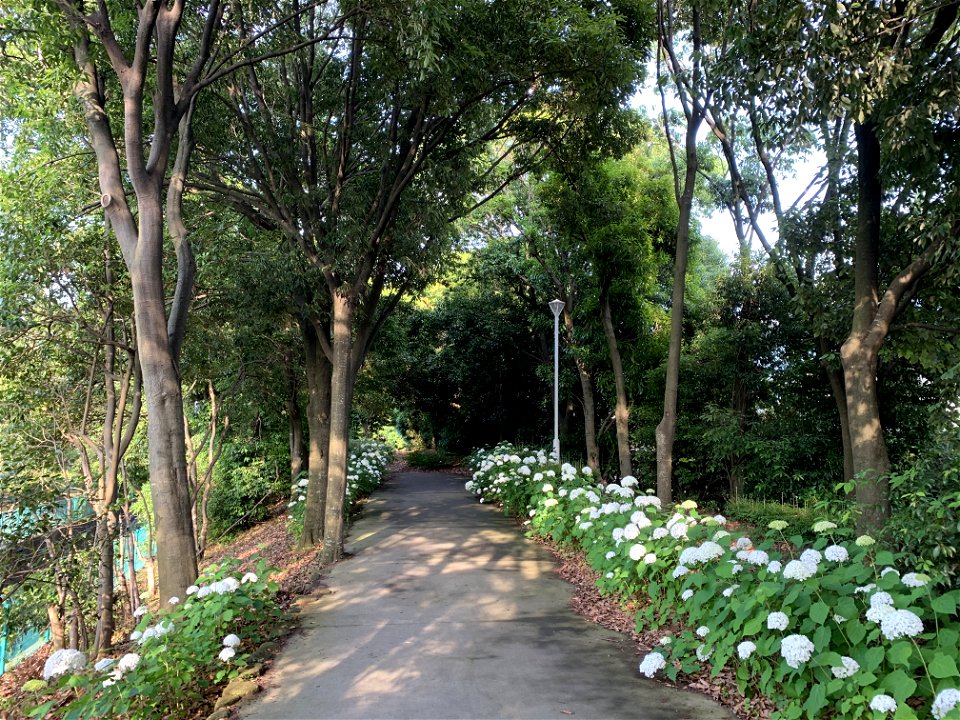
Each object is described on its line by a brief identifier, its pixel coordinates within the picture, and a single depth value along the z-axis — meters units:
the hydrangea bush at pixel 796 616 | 2.80
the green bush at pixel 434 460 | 26.53
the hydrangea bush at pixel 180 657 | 3.37
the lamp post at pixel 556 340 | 12.83
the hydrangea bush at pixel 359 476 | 11.70
